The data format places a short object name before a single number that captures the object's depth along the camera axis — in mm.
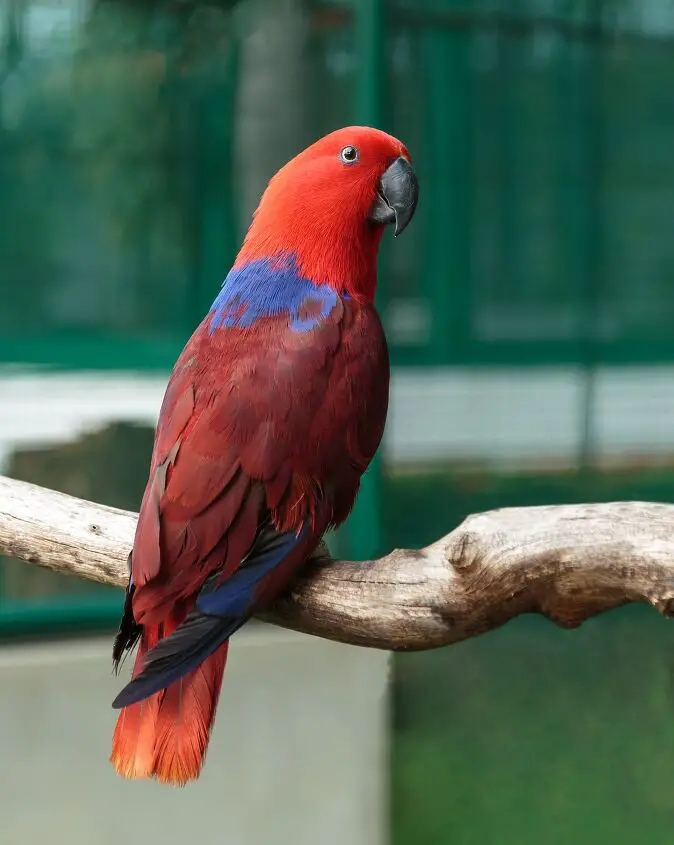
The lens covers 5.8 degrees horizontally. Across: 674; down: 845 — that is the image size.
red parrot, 2659
